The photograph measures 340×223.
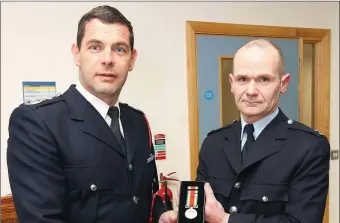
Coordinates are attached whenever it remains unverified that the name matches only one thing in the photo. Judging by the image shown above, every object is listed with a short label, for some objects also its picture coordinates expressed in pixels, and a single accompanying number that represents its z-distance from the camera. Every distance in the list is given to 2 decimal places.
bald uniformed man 1.12
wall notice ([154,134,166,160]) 2.18
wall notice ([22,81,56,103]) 1.83
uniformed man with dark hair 1.00
